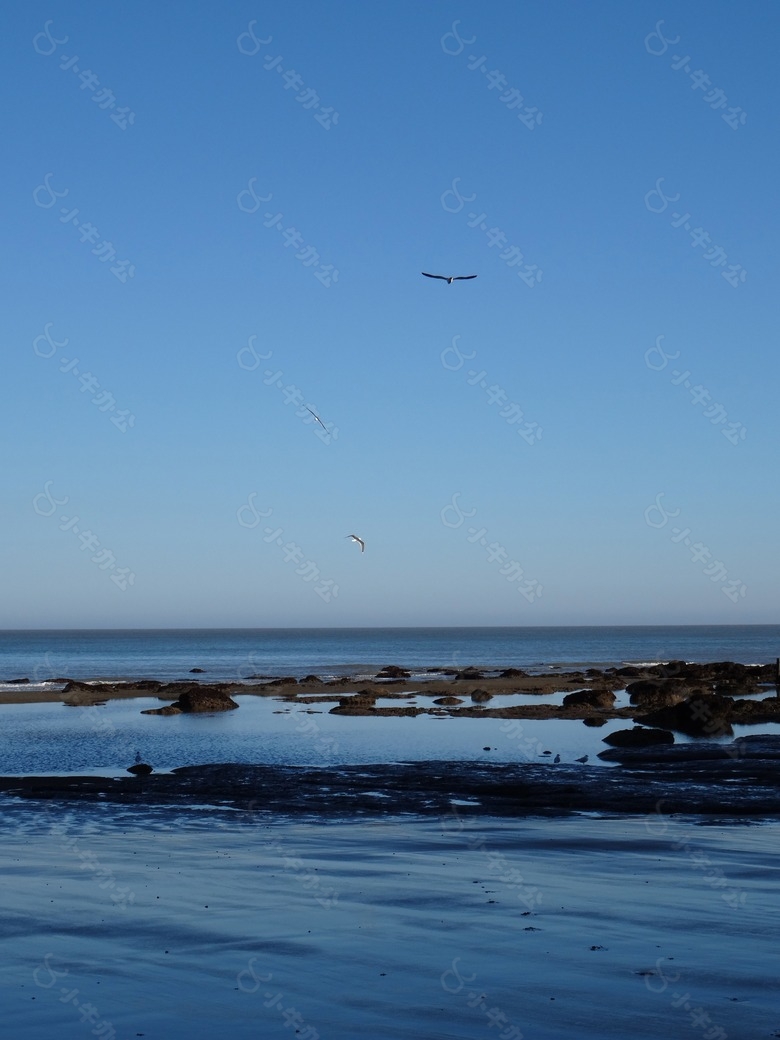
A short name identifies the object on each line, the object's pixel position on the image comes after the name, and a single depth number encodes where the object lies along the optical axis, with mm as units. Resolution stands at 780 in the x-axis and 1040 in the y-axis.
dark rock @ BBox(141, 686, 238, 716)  54562
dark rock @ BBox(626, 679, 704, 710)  53906
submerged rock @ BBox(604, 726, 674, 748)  35938
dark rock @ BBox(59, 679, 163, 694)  70500
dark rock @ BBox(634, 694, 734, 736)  40094
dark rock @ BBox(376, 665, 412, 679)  86800
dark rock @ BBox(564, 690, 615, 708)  52969
